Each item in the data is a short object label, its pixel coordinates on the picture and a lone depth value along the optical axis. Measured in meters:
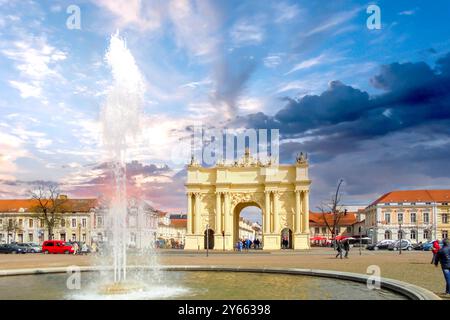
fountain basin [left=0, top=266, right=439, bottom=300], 15.88
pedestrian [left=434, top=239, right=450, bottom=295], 14.48
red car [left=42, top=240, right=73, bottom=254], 61.53
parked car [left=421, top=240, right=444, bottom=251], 65.66
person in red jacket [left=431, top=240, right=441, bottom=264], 23.58
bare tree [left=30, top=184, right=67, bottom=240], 83.12
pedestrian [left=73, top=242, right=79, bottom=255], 60.78
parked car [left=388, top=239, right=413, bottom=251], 68.62
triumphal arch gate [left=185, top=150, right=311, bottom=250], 69.44
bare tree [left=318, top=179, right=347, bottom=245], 76.61
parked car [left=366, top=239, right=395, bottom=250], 69.19
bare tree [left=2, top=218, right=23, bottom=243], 100.00
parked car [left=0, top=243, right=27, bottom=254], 64.19
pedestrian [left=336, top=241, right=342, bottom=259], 39.89
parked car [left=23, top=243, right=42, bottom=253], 65.50
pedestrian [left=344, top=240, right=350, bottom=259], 40.42
